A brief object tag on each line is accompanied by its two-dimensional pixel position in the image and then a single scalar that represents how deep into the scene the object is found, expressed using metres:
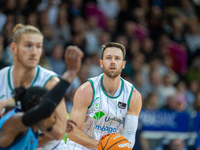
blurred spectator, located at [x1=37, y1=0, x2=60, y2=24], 19.77
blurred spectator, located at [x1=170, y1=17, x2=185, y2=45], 26.16
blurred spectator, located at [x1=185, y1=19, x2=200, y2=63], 26.45
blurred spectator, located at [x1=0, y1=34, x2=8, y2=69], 14.96
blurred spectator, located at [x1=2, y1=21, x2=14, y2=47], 16.65
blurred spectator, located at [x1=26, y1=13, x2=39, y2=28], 17.72
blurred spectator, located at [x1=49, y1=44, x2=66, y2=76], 18.12
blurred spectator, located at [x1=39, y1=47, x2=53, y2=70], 17.35
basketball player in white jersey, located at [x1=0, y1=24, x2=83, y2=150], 9.45
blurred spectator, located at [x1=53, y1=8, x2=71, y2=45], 19.73
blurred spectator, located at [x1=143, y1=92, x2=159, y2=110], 19.34
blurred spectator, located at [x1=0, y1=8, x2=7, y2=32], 17.52
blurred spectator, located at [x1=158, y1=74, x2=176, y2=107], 21.36
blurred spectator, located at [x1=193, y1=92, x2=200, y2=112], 21.83
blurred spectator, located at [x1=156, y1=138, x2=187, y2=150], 17.47
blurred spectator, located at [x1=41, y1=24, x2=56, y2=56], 18.33
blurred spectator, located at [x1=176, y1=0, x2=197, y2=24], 28.64
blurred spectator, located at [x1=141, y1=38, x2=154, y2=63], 23.19
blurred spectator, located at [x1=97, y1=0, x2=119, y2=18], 23.89
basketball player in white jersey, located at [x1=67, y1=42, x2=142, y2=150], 10.06
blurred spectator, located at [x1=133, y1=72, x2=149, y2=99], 20.39
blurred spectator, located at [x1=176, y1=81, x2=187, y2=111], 21.34
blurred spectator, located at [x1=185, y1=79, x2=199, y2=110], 23.05
